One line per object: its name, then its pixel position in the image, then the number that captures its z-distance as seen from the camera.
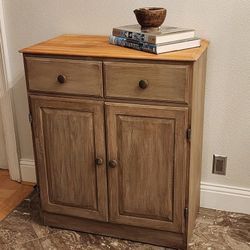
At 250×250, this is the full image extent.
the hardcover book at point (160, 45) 1.73
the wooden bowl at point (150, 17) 1.81
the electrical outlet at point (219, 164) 2.21
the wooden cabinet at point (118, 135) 1.75
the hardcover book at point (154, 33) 1.74
